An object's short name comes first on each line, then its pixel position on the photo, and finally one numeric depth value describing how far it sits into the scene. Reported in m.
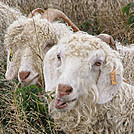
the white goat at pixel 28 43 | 7.44
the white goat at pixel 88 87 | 5.42
